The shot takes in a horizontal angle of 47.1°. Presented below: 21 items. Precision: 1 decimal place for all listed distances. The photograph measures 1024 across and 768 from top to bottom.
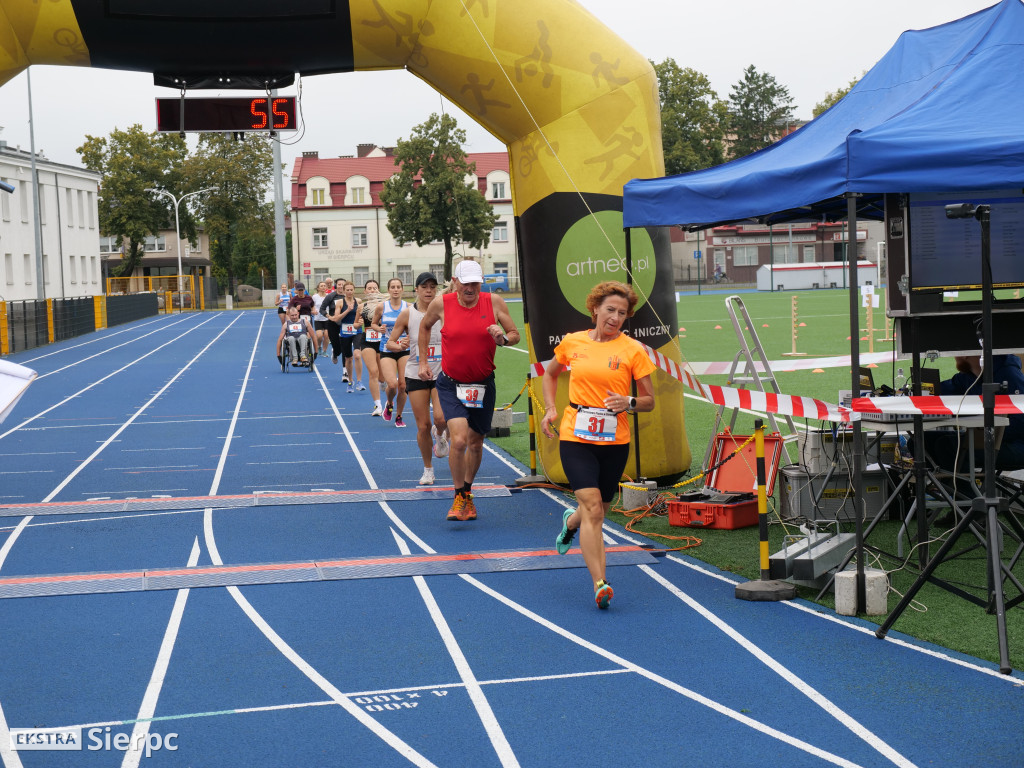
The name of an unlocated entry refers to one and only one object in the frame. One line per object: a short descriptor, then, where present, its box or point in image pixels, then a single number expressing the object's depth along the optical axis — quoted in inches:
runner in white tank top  430.6
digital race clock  442.3
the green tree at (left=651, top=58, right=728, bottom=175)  3100.4
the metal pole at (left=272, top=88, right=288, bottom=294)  1566.8
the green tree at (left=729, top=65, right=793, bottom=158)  3878.0
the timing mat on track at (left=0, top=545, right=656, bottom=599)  299.1
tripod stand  233.6
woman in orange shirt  270.1
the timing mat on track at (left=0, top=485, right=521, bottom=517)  408.8
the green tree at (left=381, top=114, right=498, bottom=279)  2851.9
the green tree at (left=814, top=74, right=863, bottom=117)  3293.3
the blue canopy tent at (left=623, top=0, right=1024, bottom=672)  253.6
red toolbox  356.2
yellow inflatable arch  396.2
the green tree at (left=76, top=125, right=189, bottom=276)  3361.2
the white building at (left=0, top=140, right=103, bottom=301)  2022.6
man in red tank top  368.8
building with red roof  3427.7
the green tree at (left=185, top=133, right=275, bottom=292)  3267.7
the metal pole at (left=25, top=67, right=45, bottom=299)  1616.6
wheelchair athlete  1055.6
